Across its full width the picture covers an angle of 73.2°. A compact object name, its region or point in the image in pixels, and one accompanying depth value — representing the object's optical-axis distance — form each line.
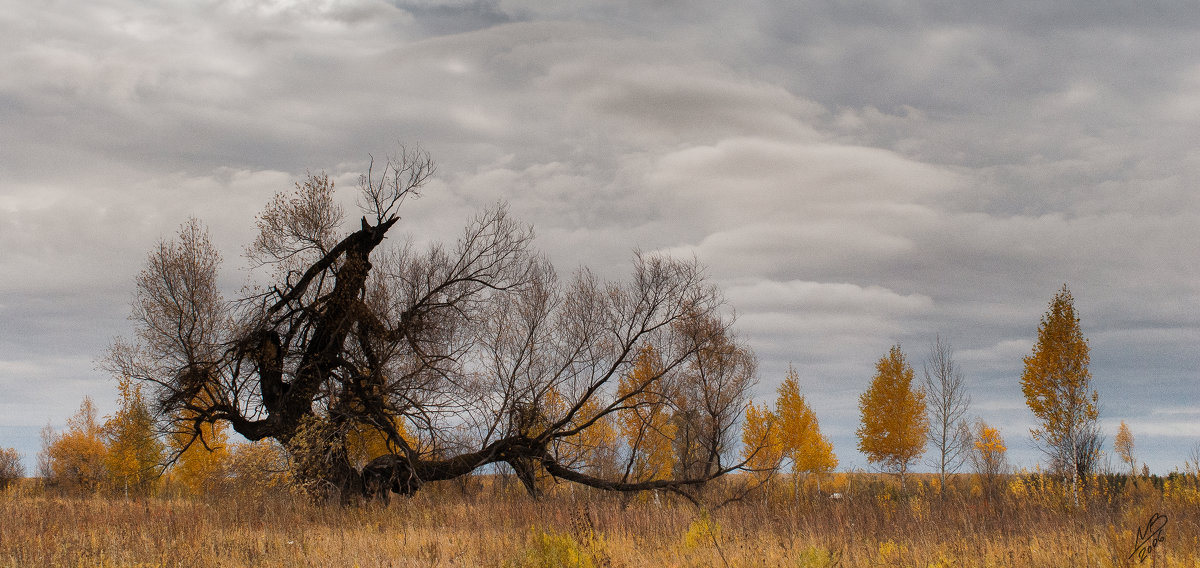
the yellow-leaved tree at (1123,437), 61.48
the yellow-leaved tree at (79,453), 51.00
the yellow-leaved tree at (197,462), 40.31
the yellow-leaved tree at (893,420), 43.19
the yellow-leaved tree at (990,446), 50.47
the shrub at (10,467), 35.06
